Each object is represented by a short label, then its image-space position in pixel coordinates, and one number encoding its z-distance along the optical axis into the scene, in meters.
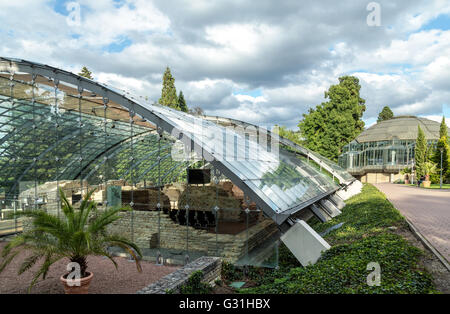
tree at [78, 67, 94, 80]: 48.88
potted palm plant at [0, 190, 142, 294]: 8.20
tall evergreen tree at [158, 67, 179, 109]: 50.44
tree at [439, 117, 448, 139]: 40.44
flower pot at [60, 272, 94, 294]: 8.30
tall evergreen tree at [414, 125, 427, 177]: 41.88
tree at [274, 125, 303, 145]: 55.68
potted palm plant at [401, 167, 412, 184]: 46.27
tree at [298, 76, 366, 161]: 47.12
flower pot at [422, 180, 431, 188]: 34.82
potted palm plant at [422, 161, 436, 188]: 38.44
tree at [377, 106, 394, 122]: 79.94
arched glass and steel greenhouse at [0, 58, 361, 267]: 10.46
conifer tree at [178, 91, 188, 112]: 53.51
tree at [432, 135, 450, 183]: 39.00
